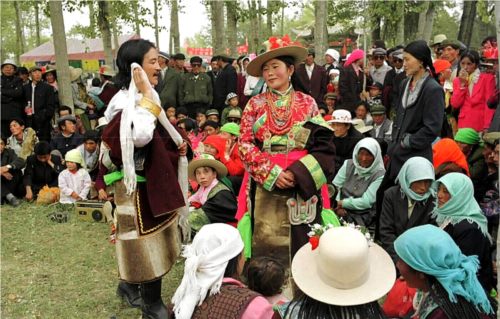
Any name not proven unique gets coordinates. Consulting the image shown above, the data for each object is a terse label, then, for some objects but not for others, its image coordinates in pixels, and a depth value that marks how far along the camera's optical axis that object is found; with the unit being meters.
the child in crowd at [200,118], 8.35
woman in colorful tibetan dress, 3.32
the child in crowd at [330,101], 8.54
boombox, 6.41
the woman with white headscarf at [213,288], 2.38
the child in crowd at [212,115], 8.23
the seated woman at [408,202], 4.15
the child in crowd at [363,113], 7.61
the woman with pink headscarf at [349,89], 8.59
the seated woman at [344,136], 6.16
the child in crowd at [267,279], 2.87
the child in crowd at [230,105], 8.42
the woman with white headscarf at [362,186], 5.17
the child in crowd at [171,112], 8.27
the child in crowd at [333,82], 9.43
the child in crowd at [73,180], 7.12
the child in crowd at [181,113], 8.57
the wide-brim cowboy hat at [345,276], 2.07
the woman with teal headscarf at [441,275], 2.47
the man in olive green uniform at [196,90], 9.53
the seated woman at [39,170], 7.65
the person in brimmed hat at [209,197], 4.87
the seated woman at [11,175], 7.43
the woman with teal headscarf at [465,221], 3.60
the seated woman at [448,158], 5.06
